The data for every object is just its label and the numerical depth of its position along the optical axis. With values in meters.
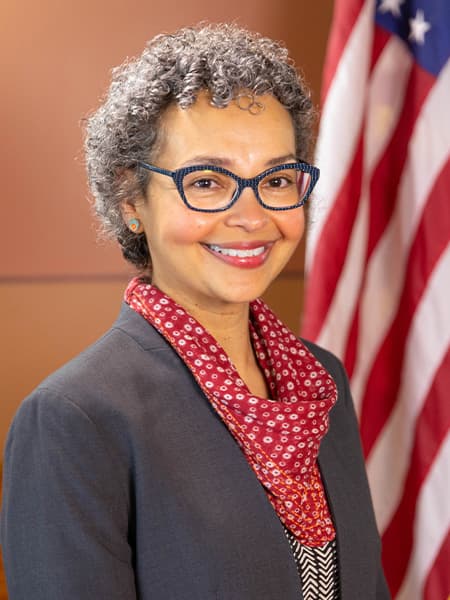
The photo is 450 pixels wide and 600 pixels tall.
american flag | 1.75
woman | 1.18
